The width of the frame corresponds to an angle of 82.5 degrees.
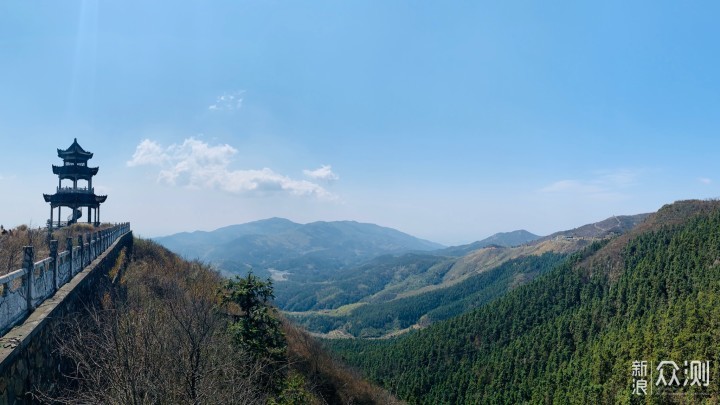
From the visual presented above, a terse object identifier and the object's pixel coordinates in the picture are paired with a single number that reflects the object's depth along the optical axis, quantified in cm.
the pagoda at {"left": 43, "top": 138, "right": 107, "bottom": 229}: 3569
